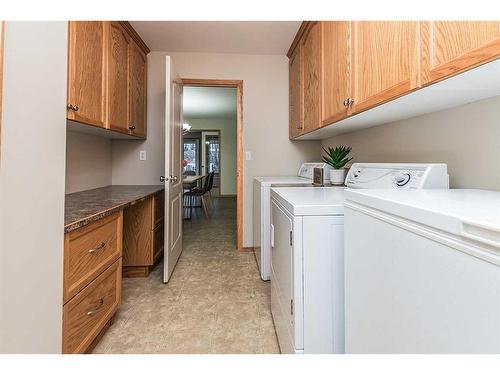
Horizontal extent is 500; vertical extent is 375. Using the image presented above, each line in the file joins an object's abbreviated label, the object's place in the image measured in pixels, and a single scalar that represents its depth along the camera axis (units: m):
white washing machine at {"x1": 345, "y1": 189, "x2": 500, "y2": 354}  0.44
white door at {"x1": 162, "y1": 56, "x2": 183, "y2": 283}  2.20
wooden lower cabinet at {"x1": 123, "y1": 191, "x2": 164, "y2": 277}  2.40
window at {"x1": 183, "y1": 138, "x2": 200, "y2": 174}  8.85
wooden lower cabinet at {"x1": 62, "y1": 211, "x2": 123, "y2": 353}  1.14
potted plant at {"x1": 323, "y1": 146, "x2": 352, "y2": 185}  2.11
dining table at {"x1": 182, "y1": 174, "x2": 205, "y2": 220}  4.75
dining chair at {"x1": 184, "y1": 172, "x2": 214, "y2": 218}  5.27
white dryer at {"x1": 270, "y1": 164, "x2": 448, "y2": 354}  1.06
